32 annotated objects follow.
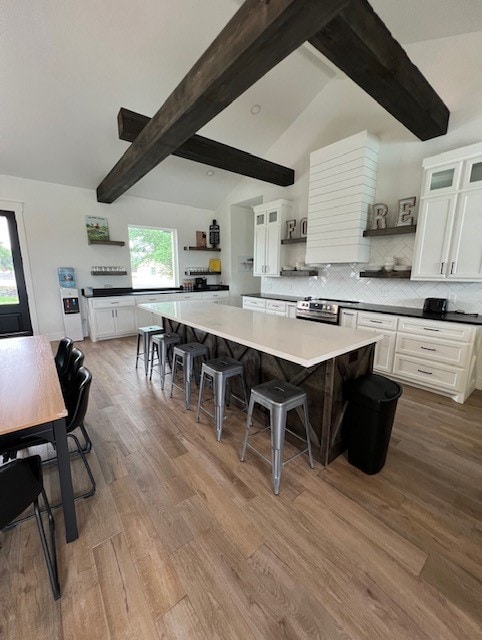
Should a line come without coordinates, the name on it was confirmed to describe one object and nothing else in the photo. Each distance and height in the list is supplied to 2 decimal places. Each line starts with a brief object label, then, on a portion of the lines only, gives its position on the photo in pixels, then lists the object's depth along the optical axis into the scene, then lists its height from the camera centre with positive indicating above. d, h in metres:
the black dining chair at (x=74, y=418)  1.26 -0.83
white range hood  3.51 +1.00
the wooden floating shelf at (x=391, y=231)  3.21 +0.48
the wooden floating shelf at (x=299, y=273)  4.53 -0.08
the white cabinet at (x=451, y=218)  2.67 +0.54
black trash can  1.70 -0.98
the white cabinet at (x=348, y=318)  3.53 -0.66
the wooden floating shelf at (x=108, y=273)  5.25 -0.14
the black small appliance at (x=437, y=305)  3.09 -0.42
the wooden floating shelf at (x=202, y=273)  6.56 -0.15
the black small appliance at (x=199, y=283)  6.51 -0.39
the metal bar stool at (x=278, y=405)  1.63 -0.86
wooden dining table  1.17 -0.67
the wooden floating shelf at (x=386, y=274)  3.34 -0.07
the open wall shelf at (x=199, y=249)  6.39 +0.45
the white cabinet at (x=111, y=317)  4.94 -0.97
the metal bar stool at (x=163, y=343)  3.06 -0.89
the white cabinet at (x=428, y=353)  2.70 -0.90
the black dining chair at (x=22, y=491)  1.00 -0.90
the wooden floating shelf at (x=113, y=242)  5.16 +0.47
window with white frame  5.83 +0.22
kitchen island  1.73 -0.65
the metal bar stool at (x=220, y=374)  2.13 -0.86
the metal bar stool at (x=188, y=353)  2.59 -0.85
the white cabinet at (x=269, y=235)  4.82 +0.61
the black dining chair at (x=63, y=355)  2.28 -0.79
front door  4.47 -0.34
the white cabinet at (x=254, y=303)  4.91 -0.68
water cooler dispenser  4.84 -0.68
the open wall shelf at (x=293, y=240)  4.52 +0.47
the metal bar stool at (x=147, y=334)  3.47 -0.88
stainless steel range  3.69 -0.60
